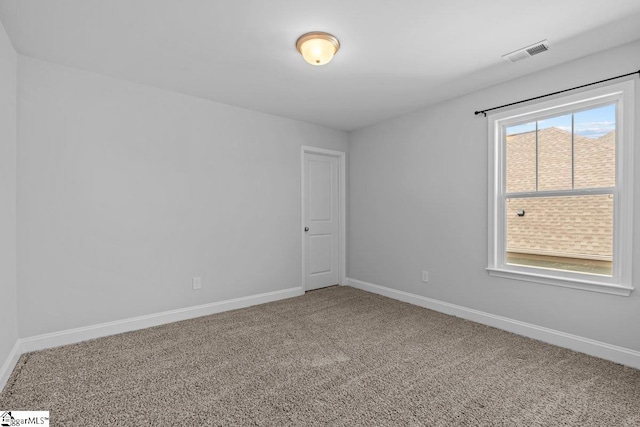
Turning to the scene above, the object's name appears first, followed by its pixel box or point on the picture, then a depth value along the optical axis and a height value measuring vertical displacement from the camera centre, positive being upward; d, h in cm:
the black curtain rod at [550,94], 237 +103
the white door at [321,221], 461 -17
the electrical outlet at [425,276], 382 -82
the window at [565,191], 246 +17
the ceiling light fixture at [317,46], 226 +122
